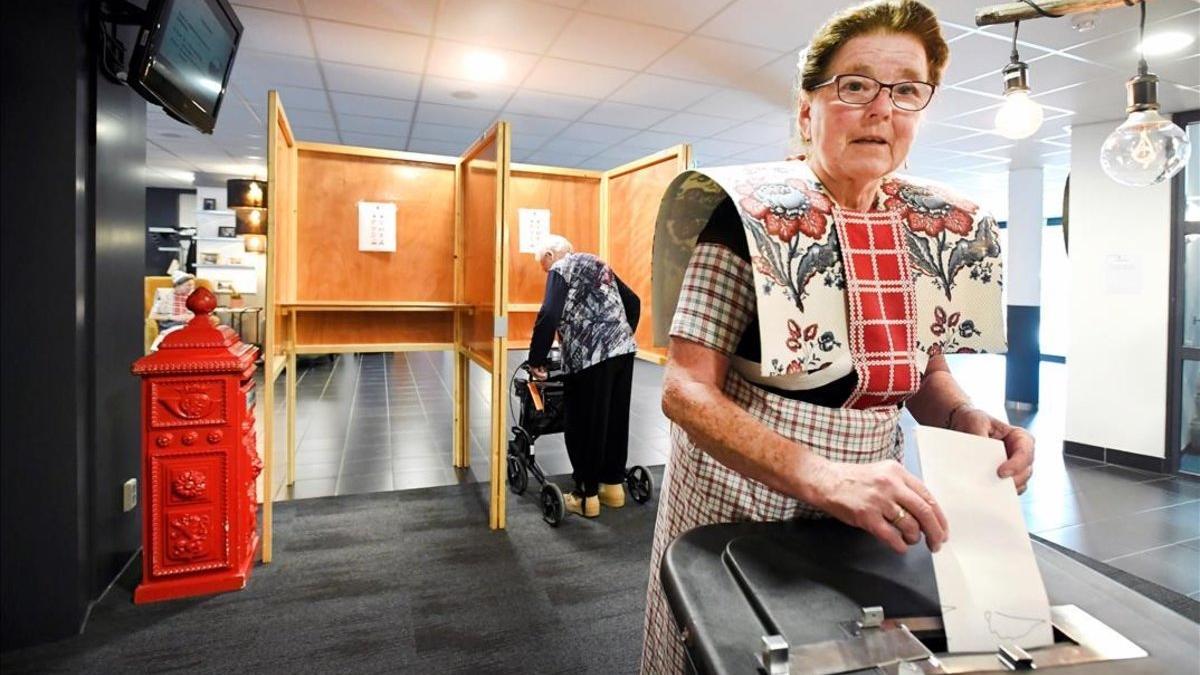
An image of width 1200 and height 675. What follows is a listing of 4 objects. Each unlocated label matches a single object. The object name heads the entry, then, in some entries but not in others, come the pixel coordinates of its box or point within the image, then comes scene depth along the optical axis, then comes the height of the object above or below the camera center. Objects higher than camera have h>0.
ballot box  0.54 -0.27
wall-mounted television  2.23 +1.04
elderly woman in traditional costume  0.78 +0.06
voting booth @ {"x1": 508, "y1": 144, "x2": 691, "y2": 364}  4.11 +0.70
